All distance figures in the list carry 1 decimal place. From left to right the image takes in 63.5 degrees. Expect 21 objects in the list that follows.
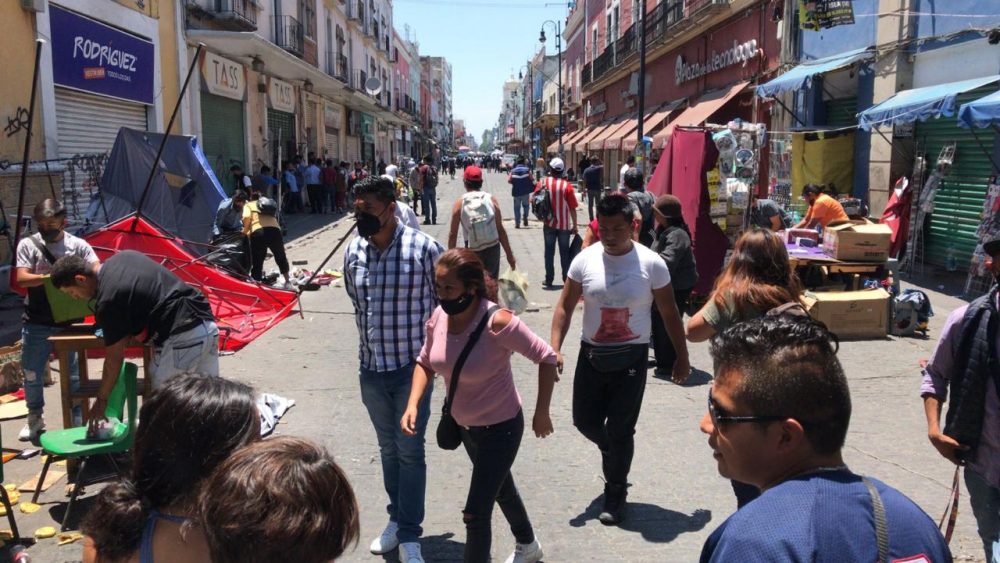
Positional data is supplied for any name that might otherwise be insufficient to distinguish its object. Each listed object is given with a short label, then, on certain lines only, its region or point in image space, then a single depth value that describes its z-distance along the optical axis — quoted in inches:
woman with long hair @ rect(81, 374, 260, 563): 71.9
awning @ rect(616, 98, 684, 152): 964.6
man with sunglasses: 55.6
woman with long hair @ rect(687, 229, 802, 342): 138.2
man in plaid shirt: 151.5
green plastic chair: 169.3
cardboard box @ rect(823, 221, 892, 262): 346.6
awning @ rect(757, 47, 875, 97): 535.8
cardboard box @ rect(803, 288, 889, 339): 328.5
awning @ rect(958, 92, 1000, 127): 349.1
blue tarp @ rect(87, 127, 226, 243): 440.8
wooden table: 194.5
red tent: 353.1
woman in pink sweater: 135.0
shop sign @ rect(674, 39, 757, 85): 742.5
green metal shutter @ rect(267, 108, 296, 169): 1015.0
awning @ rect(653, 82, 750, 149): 759.1
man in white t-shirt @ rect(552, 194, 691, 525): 167.9
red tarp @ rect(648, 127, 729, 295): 378.9
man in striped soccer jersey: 434.6
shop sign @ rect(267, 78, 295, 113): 985.4
